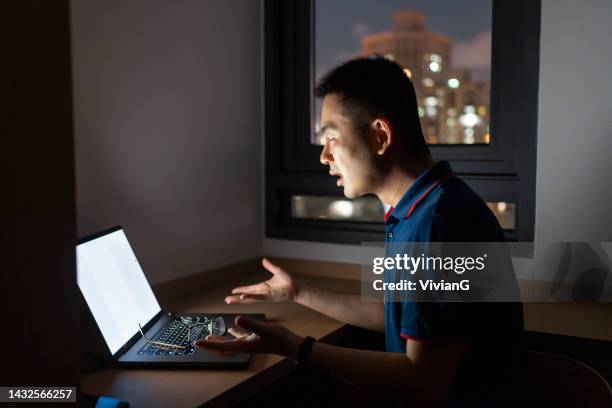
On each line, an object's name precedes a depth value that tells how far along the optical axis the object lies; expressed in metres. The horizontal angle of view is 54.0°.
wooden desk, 1.14
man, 1.13
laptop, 1.30
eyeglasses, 1.41
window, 2.04
